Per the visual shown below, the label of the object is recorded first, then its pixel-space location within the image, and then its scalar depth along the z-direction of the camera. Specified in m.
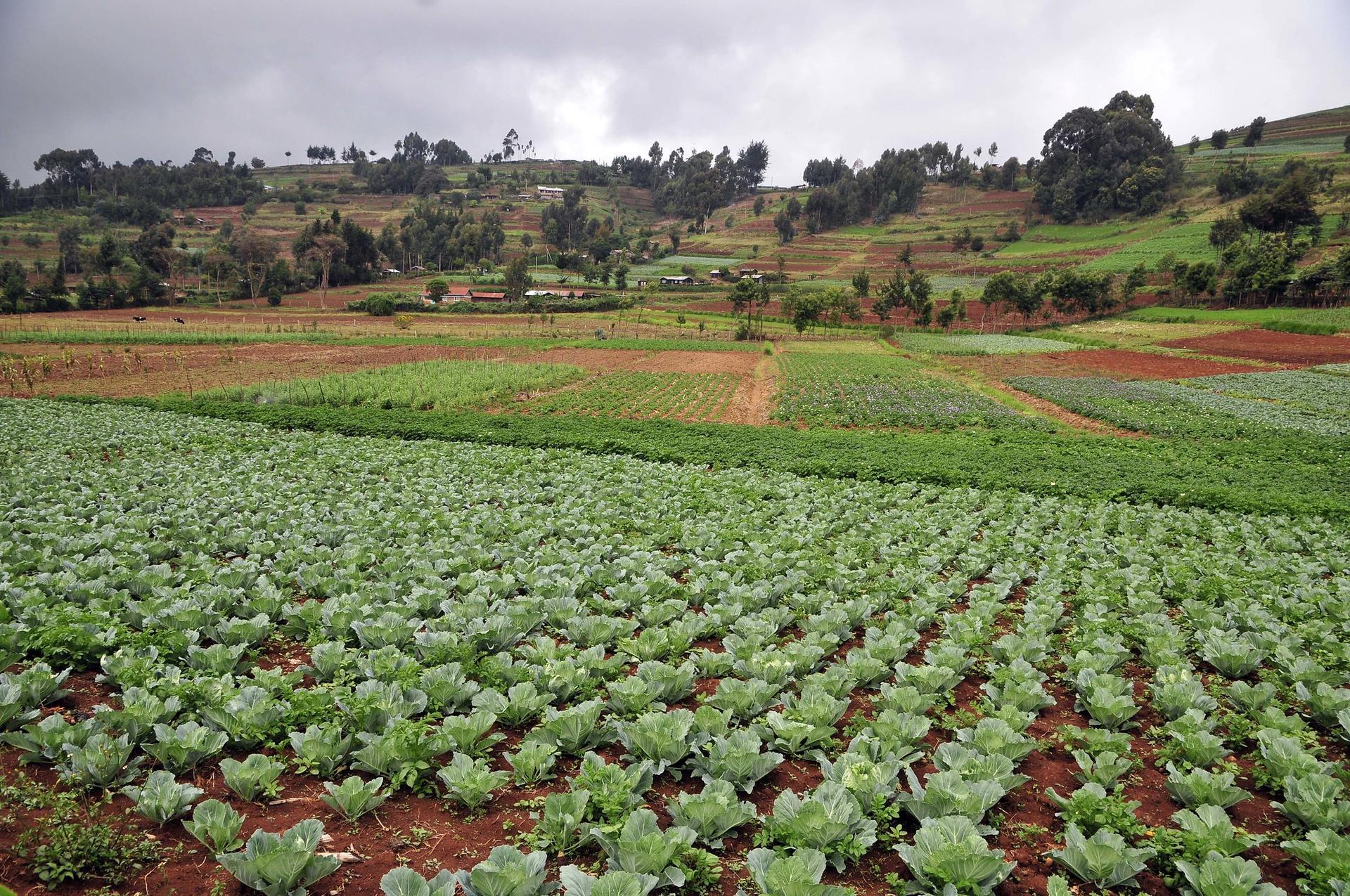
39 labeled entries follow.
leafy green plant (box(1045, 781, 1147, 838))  4.69
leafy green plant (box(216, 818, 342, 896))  3.81
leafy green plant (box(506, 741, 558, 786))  5.11
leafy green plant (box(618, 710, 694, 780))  5.22
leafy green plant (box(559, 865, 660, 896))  3.66
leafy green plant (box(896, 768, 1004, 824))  4.61
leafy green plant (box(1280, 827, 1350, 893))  4.16
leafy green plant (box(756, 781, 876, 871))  4.38
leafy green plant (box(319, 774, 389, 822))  4.59
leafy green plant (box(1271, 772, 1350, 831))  4.73
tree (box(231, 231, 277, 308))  92.00
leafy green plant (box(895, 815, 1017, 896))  3.98
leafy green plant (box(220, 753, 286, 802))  4.75
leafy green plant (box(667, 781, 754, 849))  4.48
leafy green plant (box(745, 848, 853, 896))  3.75
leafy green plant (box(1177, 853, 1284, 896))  3.95
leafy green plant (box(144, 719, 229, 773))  5.00
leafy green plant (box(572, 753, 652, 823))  4.58
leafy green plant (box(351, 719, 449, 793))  5.00
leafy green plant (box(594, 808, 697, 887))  4.01
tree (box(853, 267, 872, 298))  93.81
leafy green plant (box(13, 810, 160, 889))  4.05
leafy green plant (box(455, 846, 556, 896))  3.77
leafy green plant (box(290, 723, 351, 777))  5.11
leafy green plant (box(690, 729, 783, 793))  5.04
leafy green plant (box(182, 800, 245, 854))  4.23
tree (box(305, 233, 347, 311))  92.81
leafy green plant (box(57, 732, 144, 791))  4.79
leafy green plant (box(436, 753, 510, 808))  4.74
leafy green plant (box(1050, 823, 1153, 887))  4.21
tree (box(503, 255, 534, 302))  95.75
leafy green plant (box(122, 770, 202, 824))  4.47
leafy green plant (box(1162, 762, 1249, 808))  5.01
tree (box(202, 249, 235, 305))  92.75
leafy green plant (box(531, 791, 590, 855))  4.42
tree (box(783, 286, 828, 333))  73.44
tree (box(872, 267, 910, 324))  84.06
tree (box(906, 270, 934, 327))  81.69
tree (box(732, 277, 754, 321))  79.31
